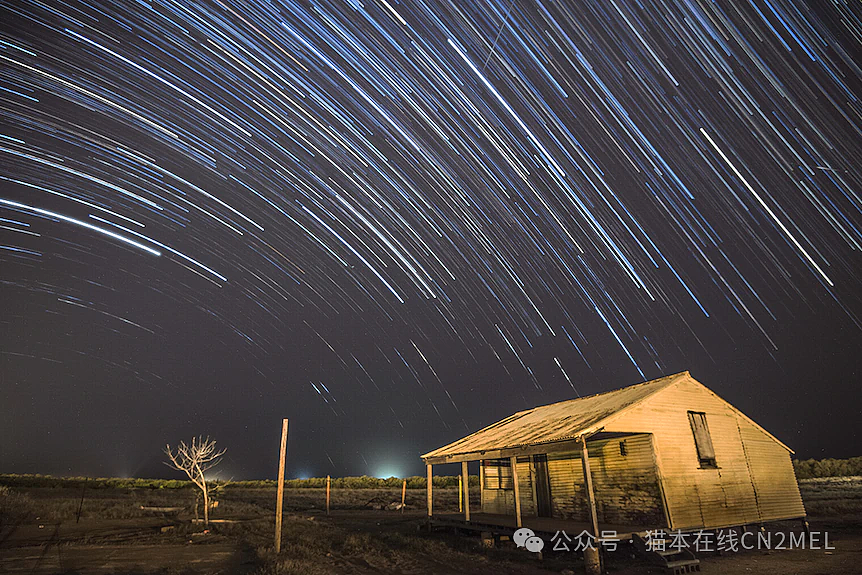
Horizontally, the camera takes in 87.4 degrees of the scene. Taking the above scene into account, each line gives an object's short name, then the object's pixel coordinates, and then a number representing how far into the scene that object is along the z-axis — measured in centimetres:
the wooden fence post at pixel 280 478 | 1301
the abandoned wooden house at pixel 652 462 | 1427
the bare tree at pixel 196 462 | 1990
